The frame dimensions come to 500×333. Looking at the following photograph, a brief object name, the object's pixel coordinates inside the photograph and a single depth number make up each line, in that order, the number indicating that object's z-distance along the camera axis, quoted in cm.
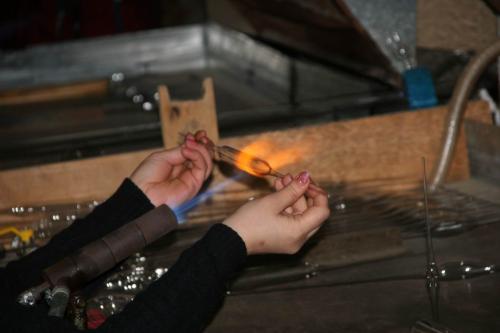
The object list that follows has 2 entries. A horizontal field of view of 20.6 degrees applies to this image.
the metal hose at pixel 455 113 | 178
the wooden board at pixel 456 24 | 192
